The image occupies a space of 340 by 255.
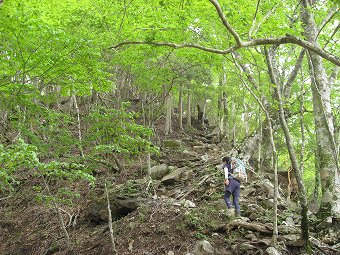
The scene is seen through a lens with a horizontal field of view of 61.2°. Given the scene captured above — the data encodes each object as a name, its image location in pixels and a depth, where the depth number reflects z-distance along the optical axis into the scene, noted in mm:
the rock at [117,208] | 9144
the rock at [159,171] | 11719
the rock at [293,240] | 6522
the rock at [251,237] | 6881
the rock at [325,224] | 6864
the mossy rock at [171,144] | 15488
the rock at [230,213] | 8001
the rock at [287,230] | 7094
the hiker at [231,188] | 8117
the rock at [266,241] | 6564
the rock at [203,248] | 6629
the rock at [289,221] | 7652
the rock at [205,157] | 13316
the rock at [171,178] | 11000
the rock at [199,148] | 16608
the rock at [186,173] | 11466
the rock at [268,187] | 10077
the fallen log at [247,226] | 7098
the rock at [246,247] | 6546
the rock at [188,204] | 8836
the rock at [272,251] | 6170
